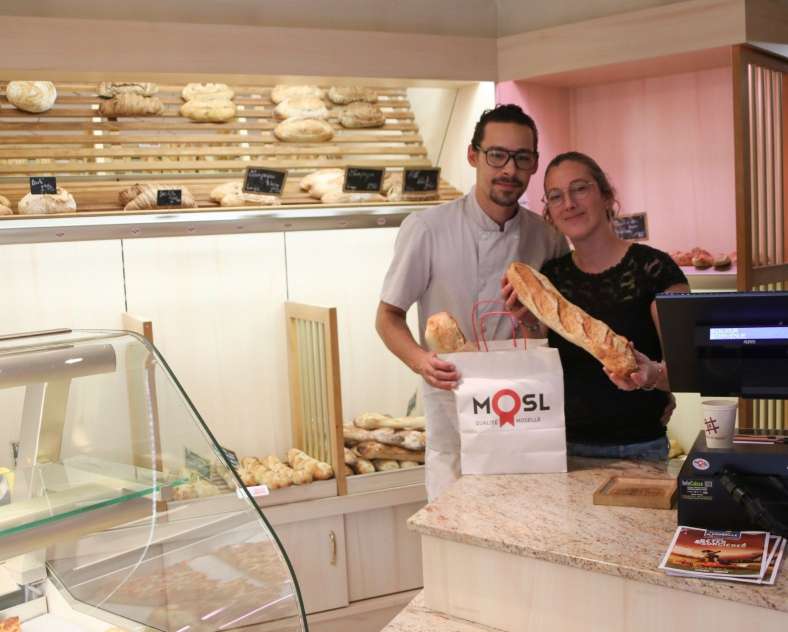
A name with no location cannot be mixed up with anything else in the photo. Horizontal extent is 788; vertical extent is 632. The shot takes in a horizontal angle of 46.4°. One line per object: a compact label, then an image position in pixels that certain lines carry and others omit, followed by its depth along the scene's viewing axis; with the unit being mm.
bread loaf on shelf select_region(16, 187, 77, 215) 3129
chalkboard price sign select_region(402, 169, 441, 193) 3689
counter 1629
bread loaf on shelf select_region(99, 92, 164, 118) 3518
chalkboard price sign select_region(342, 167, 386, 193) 3592
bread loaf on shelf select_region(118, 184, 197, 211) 3334
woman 2500
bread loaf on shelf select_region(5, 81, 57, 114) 3361
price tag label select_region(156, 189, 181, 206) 3361
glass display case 1538
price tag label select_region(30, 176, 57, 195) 3133
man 2777
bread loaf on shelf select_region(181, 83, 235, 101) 3695
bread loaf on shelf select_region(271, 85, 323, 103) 3805
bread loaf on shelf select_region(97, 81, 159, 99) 3539
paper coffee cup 1852
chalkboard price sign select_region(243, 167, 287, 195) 3445
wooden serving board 1979
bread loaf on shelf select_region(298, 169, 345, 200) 3652
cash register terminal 1753
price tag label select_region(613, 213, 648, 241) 4133
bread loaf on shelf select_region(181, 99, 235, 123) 3660
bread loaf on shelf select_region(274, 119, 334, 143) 3727
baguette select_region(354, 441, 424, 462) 3693
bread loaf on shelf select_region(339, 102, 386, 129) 3898
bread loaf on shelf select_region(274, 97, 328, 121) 3762
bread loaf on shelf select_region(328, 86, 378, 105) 3908
